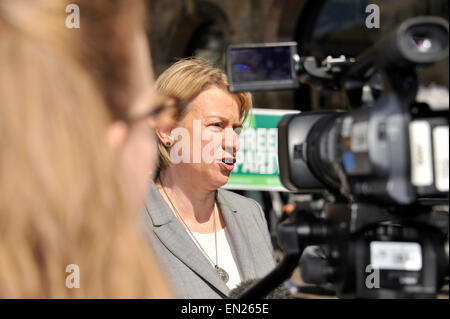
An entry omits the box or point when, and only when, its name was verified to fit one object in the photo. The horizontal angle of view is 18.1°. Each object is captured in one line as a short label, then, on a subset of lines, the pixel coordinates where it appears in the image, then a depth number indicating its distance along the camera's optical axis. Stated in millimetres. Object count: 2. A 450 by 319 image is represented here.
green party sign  3747
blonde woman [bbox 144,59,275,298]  2231
